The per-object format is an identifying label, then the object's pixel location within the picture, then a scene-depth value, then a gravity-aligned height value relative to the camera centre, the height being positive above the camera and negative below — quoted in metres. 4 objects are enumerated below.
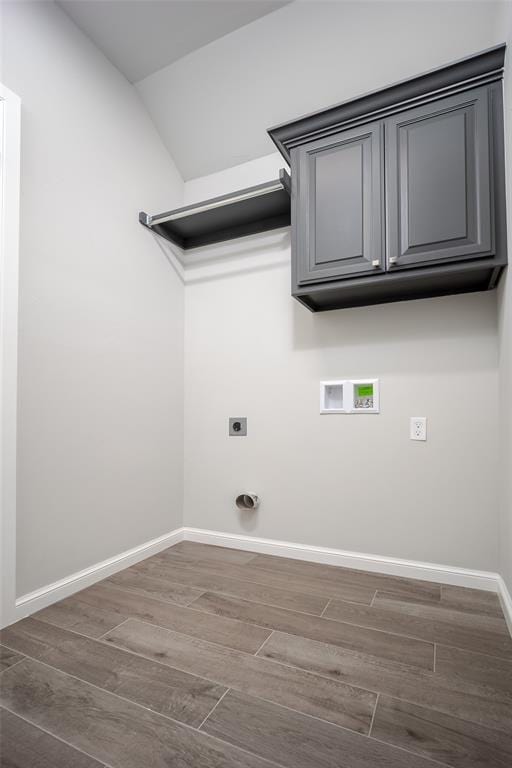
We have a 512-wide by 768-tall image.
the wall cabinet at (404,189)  1.64 +0.90
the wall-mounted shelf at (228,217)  2.15 +1.05
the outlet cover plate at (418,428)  2.04 -0.17
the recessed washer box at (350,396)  2.17 -0.01
